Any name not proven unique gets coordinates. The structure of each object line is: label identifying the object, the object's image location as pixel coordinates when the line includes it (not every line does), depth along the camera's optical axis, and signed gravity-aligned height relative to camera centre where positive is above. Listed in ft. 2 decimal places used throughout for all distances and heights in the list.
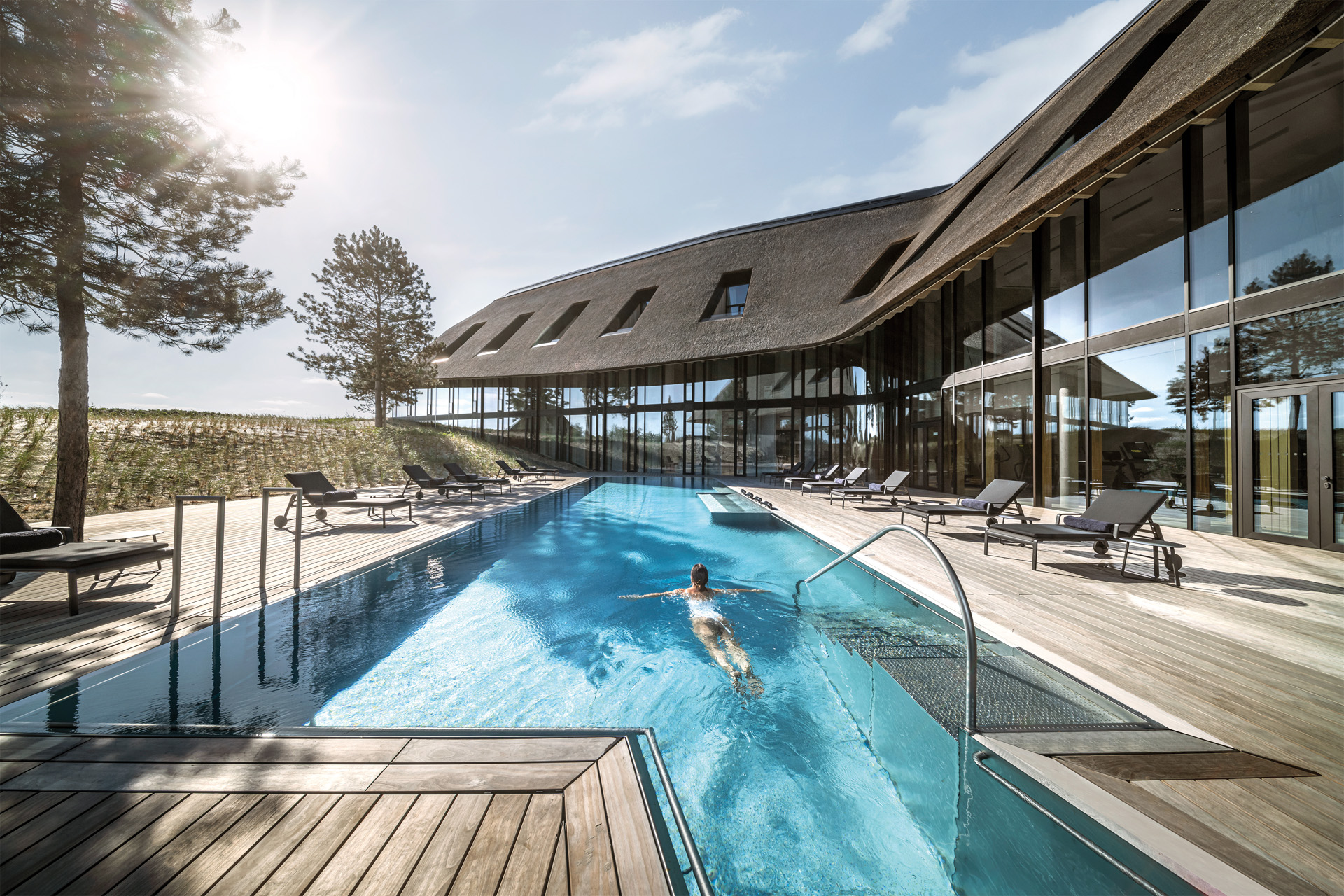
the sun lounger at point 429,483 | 35.14 -2.25
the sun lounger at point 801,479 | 46.16 -2.35
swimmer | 12.61 -5.36
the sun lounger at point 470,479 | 38.63 -2.02
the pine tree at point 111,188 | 16.10 +9.62
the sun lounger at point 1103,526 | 15.90 -2.30
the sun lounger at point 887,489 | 32.12 -2.14
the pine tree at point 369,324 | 65.41 +16.81
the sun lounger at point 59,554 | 11.18 -2.44
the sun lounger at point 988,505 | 22.43 -2.26
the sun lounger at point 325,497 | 24.82 -2.34
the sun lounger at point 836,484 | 37.45 -2.29
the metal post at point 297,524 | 13.19 -2.01
